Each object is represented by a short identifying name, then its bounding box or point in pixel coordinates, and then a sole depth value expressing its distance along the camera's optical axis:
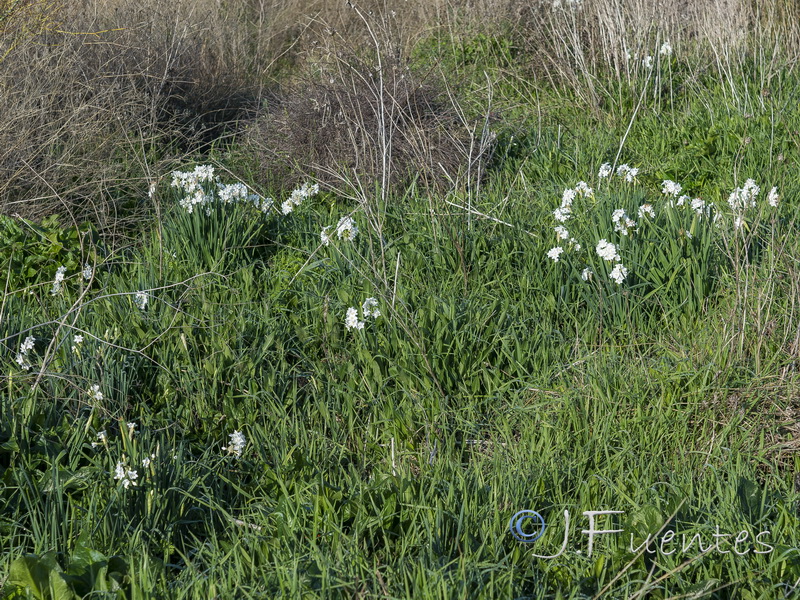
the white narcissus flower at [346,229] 7.39
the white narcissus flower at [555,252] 6.80
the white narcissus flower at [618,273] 6.53
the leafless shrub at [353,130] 9.91
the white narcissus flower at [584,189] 7.85
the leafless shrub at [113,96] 9.08
